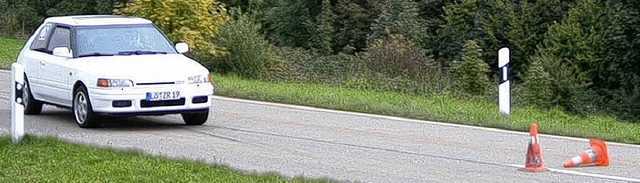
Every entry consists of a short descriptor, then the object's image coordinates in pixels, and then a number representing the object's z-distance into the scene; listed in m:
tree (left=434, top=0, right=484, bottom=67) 48.28
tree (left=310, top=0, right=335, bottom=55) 52.88
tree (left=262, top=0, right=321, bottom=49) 55.03
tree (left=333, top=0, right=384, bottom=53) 51.31
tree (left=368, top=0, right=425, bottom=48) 46.94
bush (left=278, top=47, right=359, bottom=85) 27.67
